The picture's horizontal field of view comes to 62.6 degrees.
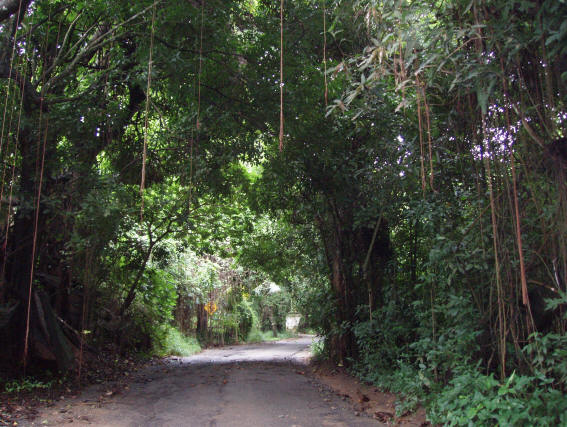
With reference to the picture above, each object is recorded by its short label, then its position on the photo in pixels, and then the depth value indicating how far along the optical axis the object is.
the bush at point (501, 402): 3.43
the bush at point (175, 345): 12.67
